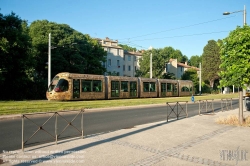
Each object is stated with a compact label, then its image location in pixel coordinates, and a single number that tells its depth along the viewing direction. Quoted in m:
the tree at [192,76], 60.24
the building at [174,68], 72.68
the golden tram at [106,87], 23.17
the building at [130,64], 63.45
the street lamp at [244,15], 15.47
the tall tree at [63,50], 34.47
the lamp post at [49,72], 24.67
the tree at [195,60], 107.81
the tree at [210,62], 67.94
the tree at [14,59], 24.84
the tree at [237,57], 10.81
